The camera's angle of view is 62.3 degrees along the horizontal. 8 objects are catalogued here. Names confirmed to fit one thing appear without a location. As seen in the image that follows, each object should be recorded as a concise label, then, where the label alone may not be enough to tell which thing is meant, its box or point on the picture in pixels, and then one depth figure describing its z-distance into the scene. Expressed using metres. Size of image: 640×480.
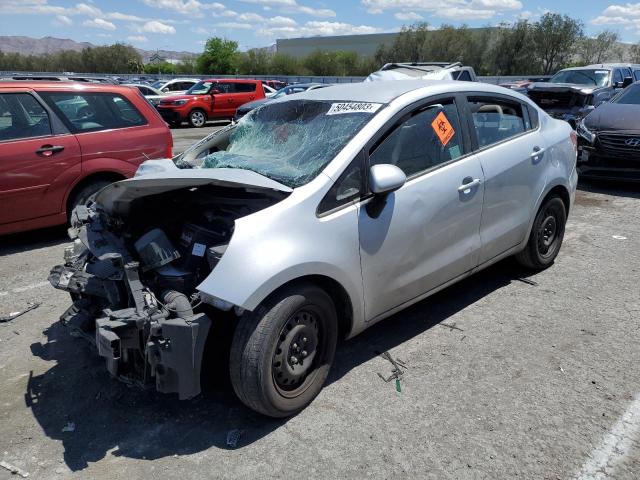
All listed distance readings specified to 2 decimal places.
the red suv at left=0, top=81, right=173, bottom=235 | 5.51
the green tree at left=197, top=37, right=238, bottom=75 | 78.31
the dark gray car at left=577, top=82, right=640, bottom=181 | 7.93
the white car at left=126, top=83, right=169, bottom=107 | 20.83
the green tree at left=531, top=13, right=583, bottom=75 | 52.97
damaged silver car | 2.65
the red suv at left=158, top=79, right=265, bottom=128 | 20.06
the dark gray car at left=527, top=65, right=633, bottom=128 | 11.50
